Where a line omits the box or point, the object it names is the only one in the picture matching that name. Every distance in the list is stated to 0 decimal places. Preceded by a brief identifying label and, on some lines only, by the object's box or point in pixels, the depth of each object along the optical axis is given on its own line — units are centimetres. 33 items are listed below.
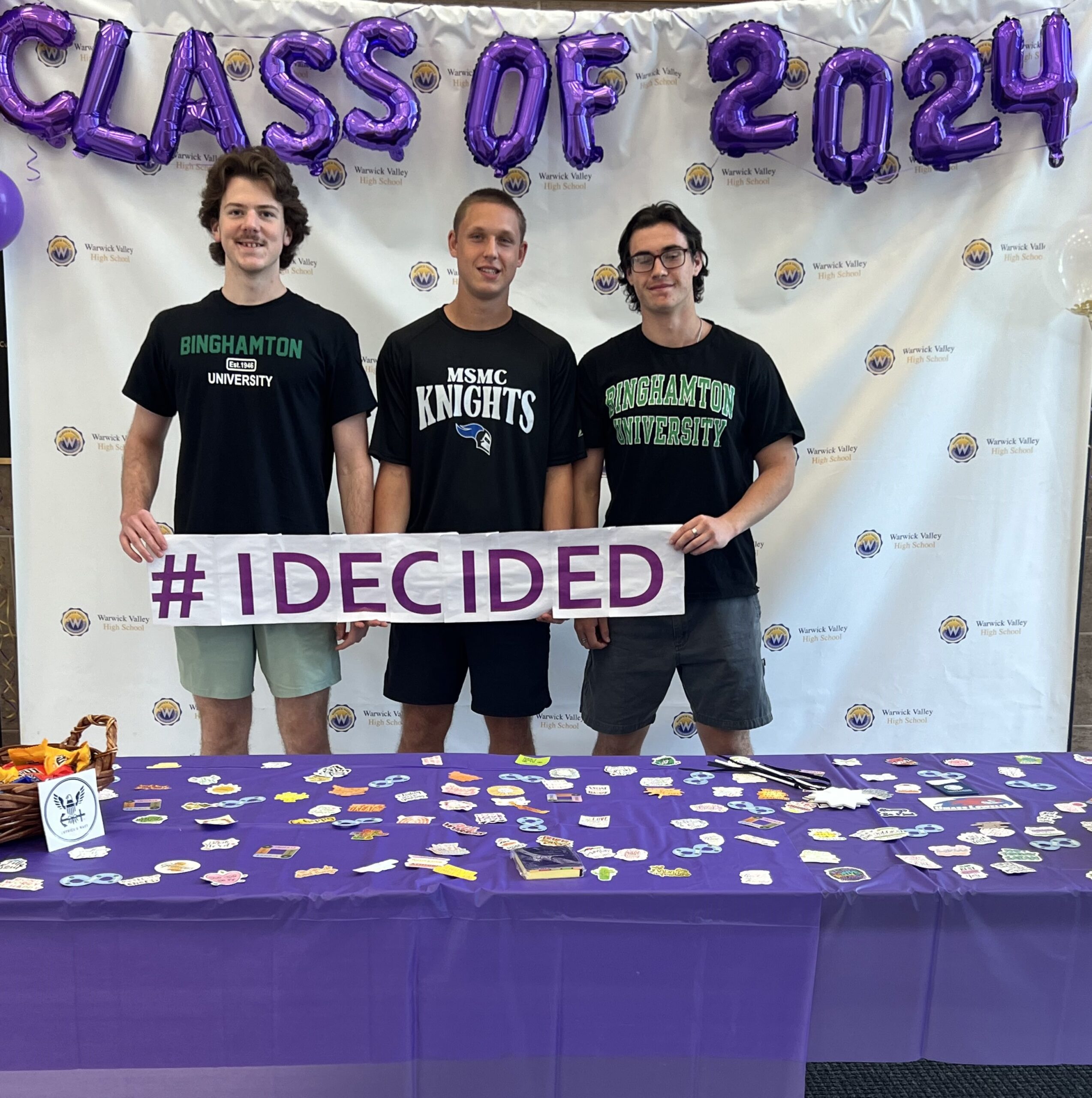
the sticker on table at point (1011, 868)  129
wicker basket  132
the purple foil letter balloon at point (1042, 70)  288
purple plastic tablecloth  121
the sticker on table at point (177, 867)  129
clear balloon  274
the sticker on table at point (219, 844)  137
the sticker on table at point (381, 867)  129
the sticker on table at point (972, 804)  154
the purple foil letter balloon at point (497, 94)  288
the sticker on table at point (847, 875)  125
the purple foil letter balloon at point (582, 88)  290
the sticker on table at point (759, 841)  138
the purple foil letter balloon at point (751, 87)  288
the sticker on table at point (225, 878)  125
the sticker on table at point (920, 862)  129
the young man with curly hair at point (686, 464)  244
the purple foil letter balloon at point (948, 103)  288
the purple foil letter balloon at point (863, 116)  290
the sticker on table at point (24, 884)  122
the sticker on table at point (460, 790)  160
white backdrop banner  301
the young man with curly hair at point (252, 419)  236
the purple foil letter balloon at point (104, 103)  286
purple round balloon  287
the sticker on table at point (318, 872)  127
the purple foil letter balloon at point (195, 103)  286
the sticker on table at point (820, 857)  133
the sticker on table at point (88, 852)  133
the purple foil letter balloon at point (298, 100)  286
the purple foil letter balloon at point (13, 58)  286
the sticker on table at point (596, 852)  135
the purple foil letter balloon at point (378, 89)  286
